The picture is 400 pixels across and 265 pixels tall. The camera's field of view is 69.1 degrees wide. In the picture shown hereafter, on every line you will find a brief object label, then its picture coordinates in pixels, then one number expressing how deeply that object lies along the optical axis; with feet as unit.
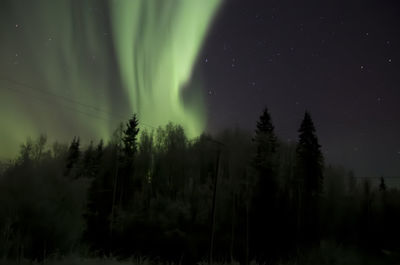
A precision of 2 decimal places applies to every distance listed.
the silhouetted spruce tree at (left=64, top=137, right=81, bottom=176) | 206.28
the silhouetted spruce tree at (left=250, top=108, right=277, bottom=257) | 154.88
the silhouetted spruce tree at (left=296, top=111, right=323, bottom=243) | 151.84
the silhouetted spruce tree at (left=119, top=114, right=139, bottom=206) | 169.48
